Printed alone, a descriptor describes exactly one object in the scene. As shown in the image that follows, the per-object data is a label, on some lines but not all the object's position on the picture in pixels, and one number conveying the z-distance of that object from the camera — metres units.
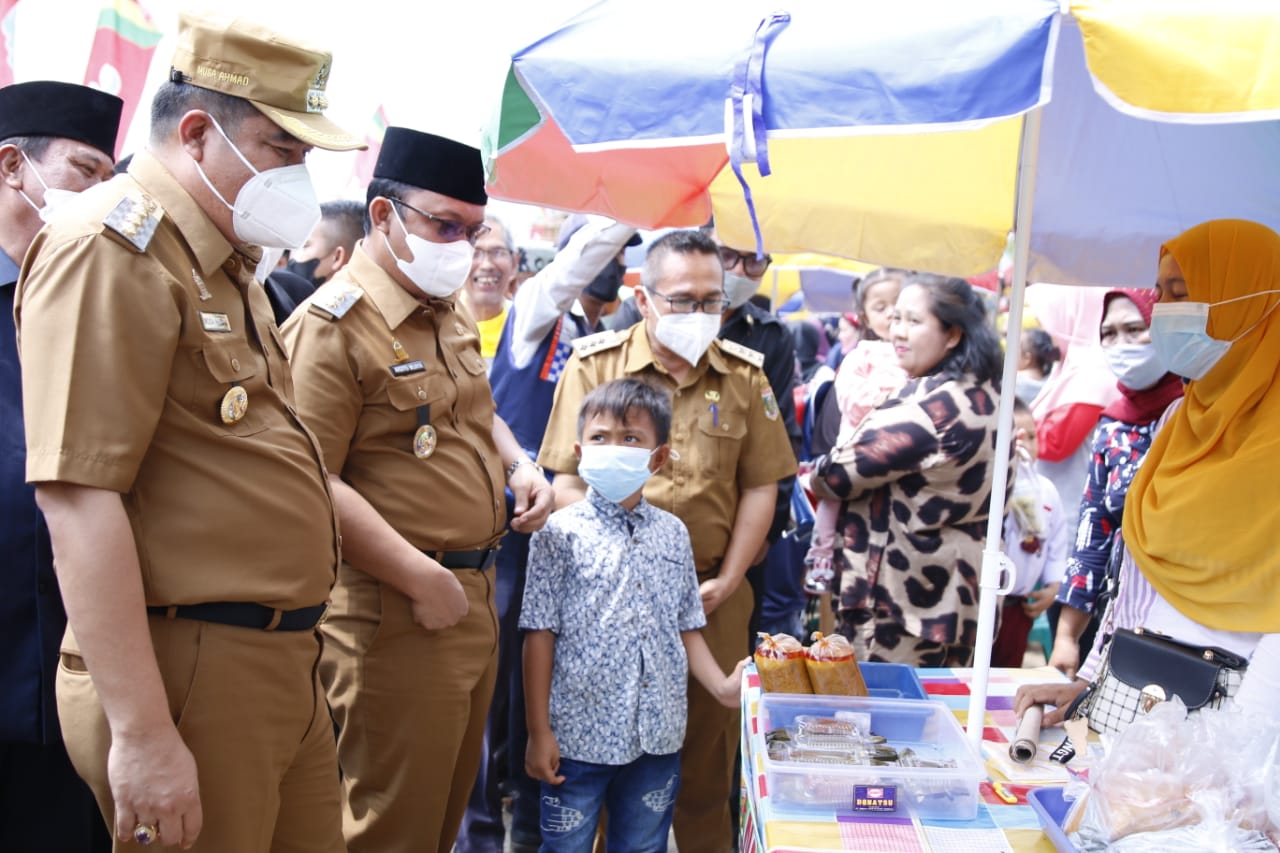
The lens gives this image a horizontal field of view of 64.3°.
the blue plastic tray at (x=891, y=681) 2.64
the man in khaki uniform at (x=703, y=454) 3.43
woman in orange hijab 2.21
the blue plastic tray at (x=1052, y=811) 1.85
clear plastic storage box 2.07
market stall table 1.96
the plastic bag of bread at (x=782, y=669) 2.45
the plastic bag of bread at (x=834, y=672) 2.44
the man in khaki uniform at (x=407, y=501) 2.53
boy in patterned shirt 2.88
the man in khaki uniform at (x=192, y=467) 1.71
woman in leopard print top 3.52
